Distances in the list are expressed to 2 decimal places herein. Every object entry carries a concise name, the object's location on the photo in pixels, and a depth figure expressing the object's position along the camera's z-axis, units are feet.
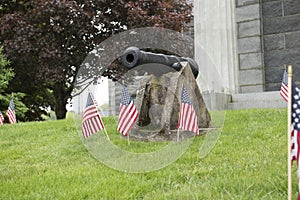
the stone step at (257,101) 33.91
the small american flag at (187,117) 19.54
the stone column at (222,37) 36.27
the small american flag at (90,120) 18.08
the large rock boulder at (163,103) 22.35
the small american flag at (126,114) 20.85
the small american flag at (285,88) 28.14
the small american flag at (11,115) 37.99
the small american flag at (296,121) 10.36
